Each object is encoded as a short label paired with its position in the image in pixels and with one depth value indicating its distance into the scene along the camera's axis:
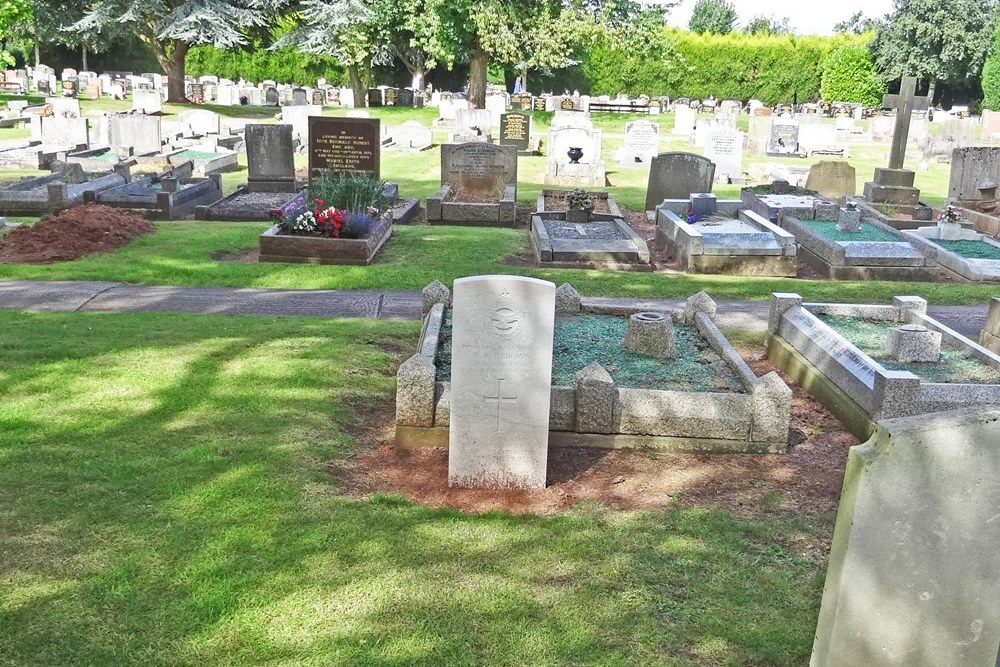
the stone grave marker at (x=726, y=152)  25.97
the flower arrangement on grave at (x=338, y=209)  13.87
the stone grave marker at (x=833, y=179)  21.11
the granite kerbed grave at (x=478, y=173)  19.11
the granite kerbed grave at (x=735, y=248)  14.34
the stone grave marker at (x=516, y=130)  29.33
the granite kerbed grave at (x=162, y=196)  17.55
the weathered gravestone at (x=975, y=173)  19.45
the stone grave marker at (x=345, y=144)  18.42
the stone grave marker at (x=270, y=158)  19.25
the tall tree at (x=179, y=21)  40.28
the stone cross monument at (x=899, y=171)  20.44
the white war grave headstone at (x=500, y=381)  5.82
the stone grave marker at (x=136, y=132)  26.33
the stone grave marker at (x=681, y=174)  19.33
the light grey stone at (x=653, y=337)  8.45
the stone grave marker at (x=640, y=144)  28.83
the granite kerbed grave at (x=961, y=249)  14.14
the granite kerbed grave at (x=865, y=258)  14.33
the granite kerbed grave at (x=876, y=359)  7.32
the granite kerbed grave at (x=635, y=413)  6.89
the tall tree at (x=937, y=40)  58.72
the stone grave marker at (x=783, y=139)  32.72
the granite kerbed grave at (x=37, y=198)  16.92
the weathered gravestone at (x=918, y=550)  3.19
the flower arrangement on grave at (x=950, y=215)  16.53
